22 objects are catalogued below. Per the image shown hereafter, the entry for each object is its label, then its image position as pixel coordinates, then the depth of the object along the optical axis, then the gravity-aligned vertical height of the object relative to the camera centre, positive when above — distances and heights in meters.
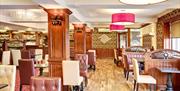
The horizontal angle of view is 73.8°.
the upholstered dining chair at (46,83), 1.63 -0.54
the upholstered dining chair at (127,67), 4.39 -0.89
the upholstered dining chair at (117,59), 6.60 -0.88
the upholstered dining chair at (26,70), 2.91 -0.63
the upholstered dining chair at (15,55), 5.32 -0.48
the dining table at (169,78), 3.12 -0.95
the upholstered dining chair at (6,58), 4.46 -0.51
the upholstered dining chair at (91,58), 5.56 -0.68
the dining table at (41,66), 3.41 -0.63
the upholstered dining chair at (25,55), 5.09 -0.46
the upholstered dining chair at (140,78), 3.06 -0.93
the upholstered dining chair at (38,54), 5.49 -0.46
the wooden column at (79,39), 5.76 +0.22
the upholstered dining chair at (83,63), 3.68 -0.62
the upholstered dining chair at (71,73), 2.83 -0.70
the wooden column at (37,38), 9.69 +0.49
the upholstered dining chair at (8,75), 2.10 -0.55
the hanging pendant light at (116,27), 5.32 +0.72
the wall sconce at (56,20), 3.35 +0.67
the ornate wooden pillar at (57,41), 3.37 +0.08
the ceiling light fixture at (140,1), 2.02 +0.71
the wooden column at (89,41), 9.32 +0.19
